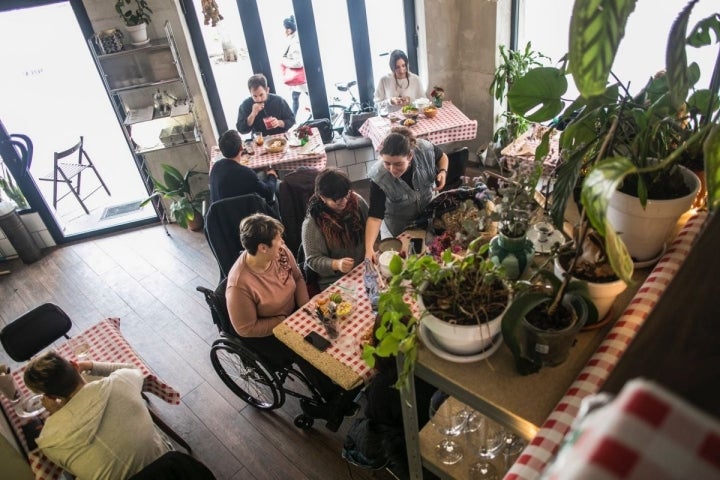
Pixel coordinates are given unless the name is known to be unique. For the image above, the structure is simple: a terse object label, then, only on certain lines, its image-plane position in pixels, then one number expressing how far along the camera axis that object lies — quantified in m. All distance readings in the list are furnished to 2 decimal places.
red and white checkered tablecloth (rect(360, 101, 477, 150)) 4.60
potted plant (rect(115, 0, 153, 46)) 4.29
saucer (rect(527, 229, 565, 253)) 1.49
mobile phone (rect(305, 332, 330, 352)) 2.40
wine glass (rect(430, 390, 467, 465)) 1.66
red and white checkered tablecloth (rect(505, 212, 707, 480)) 0.91
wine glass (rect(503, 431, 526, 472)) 1.62
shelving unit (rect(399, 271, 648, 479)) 1.09
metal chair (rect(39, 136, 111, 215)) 5.12
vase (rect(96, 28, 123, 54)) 4.28
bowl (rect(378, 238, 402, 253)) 2.71
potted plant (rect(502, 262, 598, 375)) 1.09
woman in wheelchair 2.65
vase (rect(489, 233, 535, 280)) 1.30
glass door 4.57
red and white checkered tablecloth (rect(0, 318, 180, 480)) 2.71
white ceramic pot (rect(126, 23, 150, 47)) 4.32
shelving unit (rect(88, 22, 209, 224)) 4.52
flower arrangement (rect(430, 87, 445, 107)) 4.96
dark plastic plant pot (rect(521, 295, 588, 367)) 1.08
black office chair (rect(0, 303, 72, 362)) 2.98
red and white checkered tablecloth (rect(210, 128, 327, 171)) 4.50
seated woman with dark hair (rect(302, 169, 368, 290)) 2.87
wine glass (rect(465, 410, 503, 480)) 1.61
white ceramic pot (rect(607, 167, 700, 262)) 1.22
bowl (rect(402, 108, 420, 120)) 4.84
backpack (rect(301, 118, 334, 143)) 5.37
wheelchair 2.78
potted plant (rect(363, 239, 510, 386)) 1.15
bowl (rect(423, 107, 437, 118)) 4.78
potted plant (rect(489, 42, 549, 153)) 4.64
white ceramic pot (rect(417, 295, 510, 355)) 1.16
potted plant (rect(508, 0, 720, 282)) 0.80
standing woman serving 3.07
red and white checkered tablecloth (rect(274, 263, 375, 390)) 2.28
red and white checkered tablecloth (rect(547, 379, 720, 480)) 0.39
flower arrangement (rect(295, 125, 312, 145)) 4.74
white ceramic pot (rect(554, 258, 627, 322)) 1.14
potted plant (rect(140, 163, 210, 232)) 4.94
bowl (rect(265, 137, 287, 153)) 4.61
